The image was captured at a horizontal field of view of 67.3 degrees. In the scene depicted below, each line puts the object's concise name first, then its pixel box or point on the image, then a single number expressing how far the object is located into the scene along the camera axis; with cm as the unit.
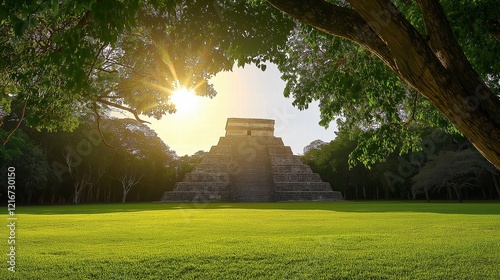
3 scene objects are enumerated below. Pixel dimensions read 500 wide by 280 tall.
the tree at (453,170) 3891
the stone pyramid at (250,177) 4331
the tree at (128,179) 5094
